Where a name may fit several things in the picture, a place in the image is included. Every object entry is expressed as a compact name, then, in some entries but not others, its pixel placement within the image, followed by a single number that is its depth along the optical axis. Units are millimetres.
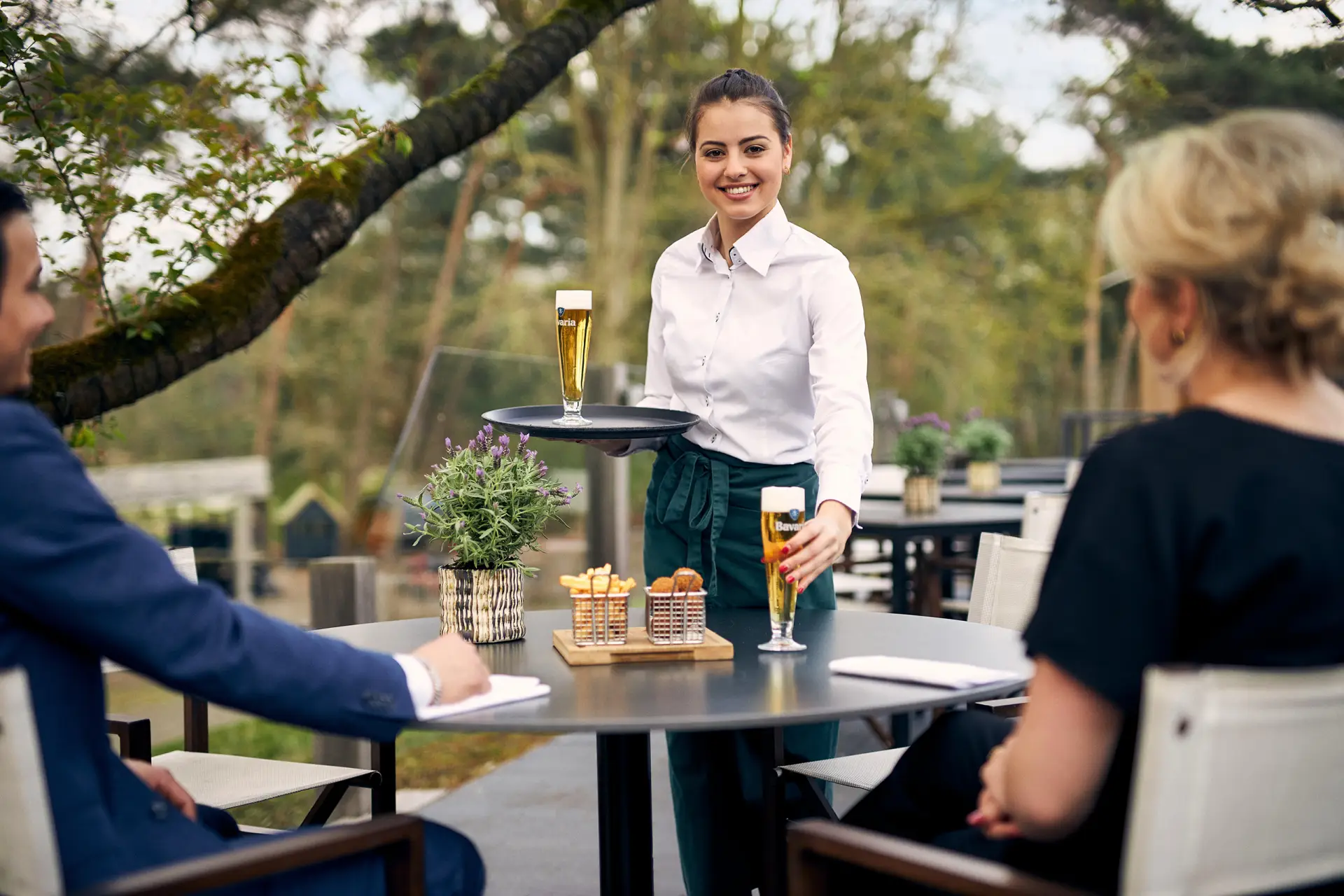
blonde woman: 1175
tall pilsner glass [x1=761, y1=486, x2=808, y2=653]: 1906
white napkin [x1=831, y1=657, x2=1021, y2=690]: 1703
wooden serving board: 1902
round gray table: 1542
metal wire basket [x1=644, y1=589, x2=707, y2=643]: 1949
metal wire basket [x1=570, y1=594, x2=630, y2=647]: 1961
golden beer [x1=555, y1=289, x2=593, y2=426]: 2244
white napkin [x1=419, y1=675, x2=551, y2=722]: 1572
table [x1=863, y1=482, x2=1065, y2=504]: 6137
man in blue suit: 1297
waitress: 2467
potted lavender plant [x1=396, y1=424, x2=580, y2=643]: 2047
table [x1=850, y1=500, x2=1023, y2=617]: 4855
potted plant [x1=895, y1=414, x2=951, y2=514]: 5191
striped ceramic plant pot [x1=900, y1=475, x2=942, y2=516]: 5188
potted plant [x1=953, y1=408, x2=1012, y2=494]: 6105
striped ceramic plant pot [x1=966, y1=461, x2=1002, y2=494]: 6254
